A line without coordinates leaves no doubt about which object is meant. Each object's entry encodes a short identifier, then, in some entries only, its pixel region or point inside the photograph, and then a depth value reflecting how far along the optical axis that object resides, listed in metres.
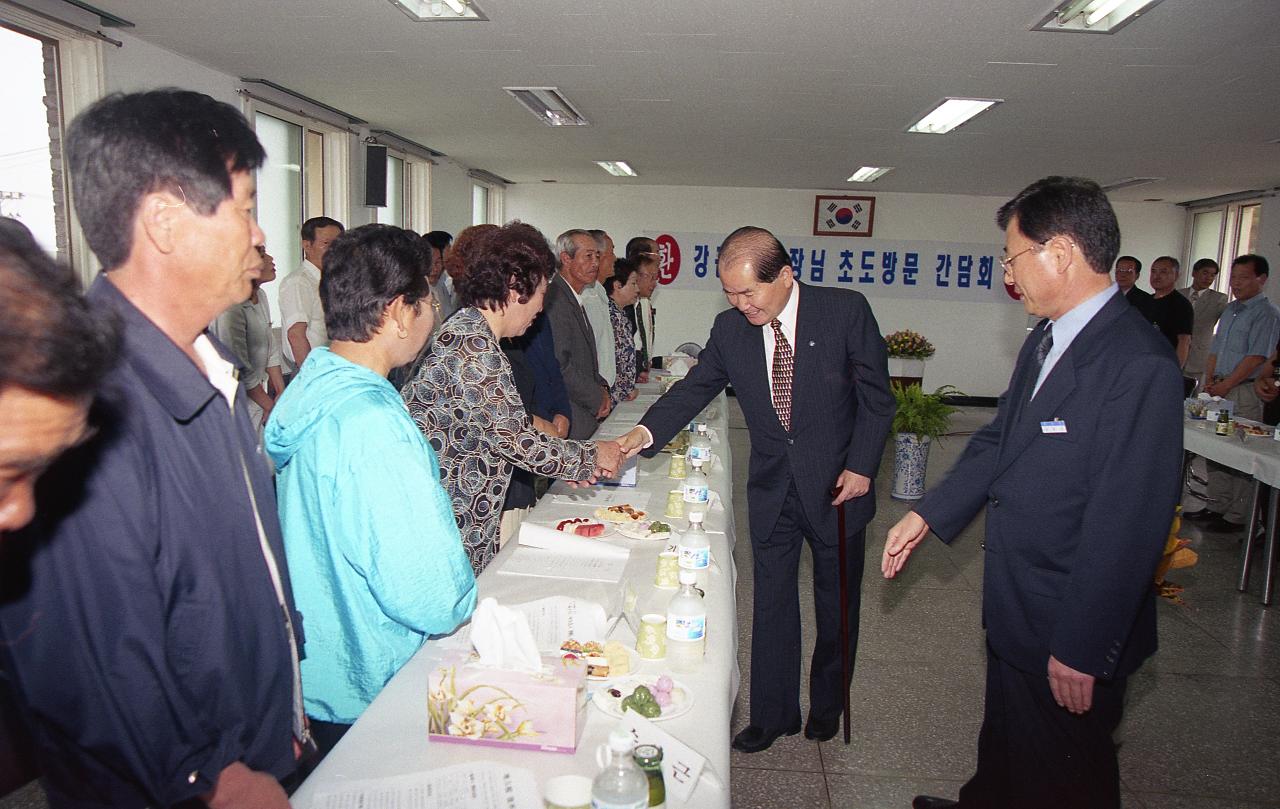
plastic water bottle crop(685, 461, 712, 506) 2.47
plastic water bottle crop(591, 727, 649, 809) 1.03
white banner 11.68
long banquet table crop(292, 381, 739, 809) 1.21
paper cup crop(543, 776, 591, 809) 1.08
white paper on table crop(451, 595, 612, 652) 1.61
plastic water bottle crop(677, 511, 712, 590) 1.95
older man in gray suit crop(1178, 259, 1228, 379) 7.09
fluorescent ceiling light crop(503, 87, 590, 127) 6.02
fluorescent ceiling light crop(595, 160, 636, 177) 9.71
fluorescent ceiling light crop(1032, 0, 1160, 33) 3.65
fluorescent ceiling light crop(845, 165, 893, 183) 9.33
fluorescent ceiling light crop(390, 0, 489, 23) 4.09
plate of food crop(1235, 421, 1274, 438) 4.59
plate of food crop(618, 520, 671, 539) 2.30
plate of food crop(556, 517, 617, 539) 2.28
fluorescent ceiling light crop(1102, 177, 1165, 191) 9.09
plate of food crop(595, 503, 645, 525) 2.39
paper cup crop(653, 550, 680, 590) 1.94
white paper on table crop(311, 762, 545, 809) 1.12
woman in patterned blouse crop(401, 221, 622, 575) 2.10
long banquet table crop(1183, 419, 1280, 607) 4.10
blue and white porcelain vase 5.90
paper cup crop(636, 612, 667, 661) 1.56
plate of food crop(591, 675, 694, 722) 1.36
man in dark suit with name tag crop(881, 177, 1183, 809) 1.53
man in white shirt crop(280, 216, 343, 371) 4.97
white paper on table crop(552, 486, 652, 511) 2.63
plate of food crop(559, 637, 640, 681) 1.46
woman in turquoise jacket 1.35
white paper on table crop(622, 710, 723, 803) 1.19
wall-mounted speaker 7.51
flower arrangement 8.73
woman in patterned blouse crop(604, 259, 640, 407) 5.00
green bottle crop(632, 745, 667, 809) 1.10
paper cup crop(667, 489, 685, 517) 2.54
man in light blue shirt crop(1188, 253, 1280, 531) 5.41
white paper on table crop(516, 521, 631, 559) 2.16
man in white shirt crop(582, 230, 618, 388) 4.51
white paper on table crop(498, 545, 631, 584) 2.00
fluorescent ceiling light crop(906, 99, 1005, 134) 5.77
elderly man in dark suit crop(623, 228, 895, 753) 2.56
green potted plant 5.89
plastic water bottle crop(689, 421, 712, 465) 2.92
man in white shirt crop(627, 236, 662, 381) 5.85
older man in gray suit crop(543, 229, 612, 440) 3.79
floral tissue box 1.24
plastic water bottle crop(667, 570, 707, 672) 1.57
